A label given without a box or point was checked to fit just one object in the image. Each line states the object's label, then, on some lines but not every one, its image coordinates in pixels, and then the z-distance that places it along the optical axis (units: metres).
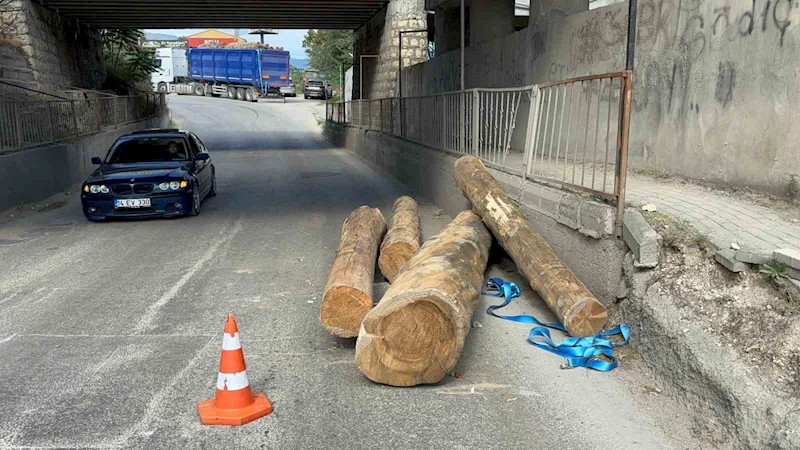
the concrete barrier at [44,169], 12.16
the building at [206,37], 111.56
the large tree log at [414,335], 4.35
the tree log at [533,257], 5.14
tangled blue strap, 4.82
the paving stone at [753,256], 4.19
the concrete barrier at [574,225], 5.52
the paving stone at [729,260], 4.30
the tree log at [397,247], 6.84
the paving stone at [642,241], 4.95
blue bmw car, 10.61
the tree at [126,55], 32.84
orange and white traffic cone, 3.97
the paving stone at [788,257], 3.93
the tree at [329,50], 58.62
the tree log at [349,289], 5.15
